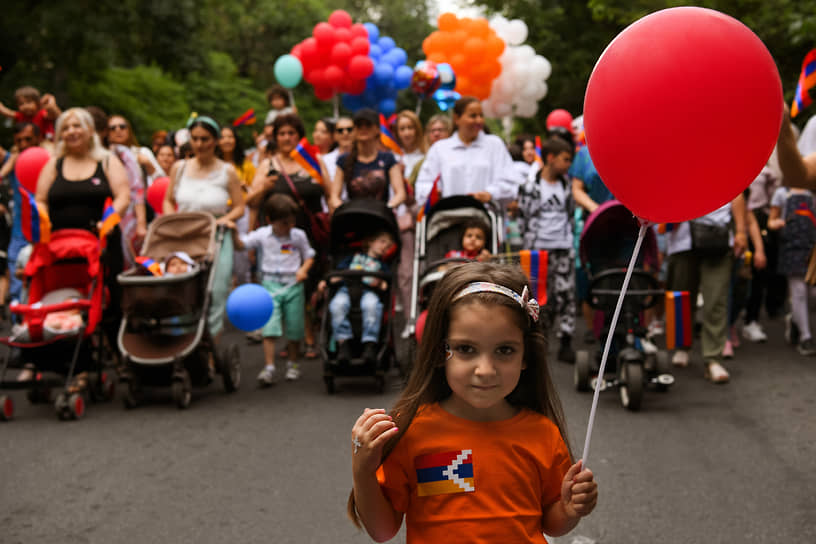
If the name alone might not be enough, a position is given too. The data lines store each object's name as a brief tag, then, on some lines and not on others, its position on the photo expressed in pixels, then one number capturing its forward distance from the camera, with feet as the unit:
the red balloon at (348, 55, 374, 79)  48.42
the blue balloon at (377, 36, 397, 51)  56.39
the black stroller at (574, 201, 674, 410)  21.54
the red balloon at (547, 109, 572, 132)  54.65
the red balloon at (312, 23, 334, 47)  49.55
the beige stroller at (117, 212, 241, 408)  22.36
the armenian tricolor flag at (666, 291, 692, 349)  21.44
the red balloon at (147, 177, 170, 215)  31.37
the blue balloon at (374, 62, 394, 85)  51.67
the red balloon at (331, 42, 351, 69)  48.62
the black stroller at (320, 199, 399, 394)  23.93
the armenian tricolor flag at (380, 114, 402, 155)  34.81
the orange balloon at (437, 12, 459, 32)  51.93
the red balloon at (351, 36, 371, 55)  49.16
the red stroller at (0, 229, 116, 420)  21.59
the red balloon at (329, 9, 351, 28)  51.52
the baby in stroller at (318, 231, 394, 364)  23.77
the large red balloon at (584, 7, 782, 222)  7.95
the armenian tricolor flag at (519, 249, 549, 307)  20.08
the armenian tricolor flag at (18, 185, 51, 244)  21.94
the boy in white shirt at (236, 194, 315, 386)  25.89
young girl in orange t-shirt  7.77
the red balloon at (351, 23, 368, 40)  50.46
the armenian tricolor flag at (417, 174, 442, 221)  25.29
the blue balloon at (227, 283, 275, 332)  23.13
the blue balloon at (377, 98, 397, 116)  53.94
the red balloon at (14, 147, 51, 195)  26.58
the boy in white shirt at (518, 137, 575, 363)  27.86
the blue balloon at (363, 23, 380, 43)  54.19
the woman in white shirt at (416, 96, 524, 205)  27.94
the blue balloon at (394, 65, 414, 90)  53.01
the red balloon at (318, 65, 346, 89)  48.93
